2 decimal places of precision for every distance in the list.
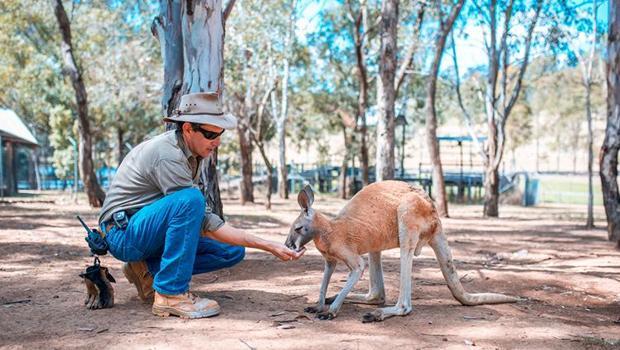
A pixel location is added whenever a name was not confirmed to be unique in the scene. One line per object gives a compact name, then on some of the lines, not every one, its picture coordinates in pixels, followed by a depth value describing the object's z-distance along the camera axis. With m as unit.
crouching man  3.53
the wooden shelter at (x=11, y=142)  20.02
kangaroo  3.76
